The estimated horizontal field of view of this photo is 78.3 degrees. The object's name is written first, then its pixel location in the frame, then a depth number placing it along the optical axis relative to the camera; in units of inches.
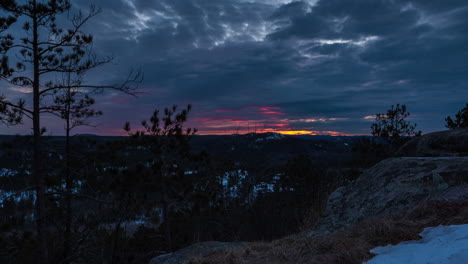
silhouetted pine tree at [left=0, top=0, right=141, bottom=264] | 362.3
